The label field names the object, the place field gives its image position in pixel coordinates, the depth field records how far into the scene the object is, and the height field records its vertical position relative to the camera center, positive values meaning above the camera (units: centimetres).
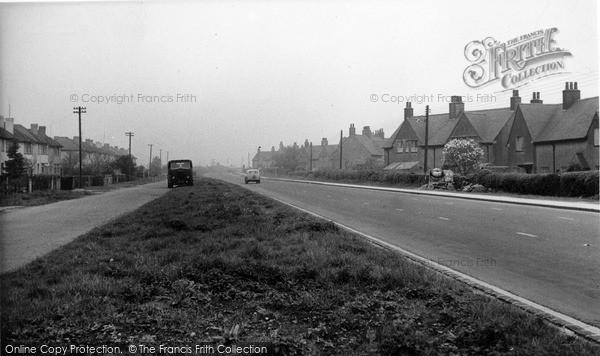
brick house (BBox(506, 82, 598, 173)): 3719 +298
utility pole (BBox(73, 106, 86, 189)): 4482 +566
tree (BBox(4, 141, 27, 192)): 3200 +23
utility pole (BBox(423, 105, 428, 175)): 4228 +275
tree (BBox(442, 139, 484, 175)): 3975 +113
